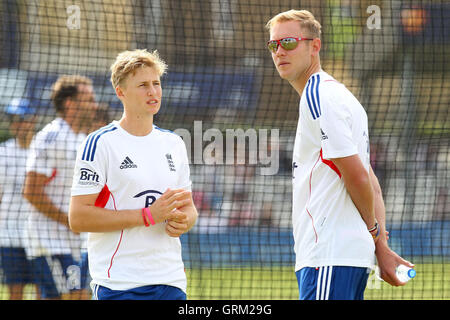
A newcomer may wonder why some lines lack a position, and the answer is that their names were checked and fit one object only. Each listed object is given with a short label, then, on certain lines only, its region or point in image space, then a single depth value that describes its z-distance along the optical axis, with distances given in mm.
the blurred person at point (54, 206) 12992
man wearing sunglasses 7293
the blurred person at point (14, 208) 14430
